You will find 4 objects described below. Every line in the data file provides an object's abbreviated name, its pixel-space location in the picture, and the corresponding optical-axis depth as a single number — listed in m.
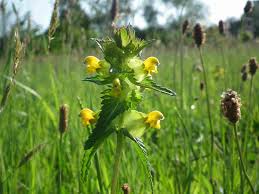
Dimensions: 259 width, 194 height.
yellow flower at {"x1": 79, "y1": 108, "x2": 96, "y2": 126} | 0.20
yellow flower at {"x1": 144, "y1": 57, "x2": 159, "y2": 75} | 0.20
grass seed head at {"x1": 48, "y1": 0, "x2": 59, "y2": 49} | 0.27
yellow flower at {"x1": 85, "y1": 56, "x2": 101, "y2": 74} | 0.20
